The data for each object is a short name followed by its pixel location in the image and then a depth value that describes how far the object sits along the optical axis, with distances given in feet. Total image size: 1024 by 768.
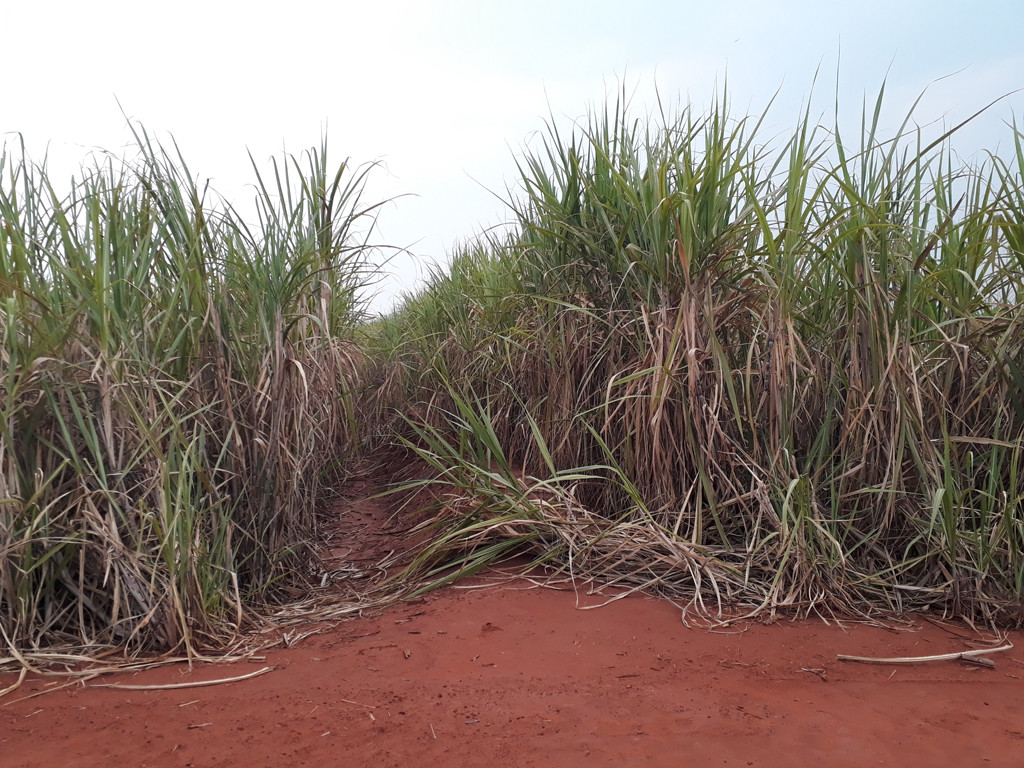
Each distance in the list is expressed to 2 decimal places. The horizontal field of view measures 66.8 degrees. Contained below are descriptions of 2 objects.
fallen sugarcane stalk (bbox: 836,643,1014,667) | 6.29
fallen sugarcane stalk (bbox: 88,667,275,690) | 6.08
